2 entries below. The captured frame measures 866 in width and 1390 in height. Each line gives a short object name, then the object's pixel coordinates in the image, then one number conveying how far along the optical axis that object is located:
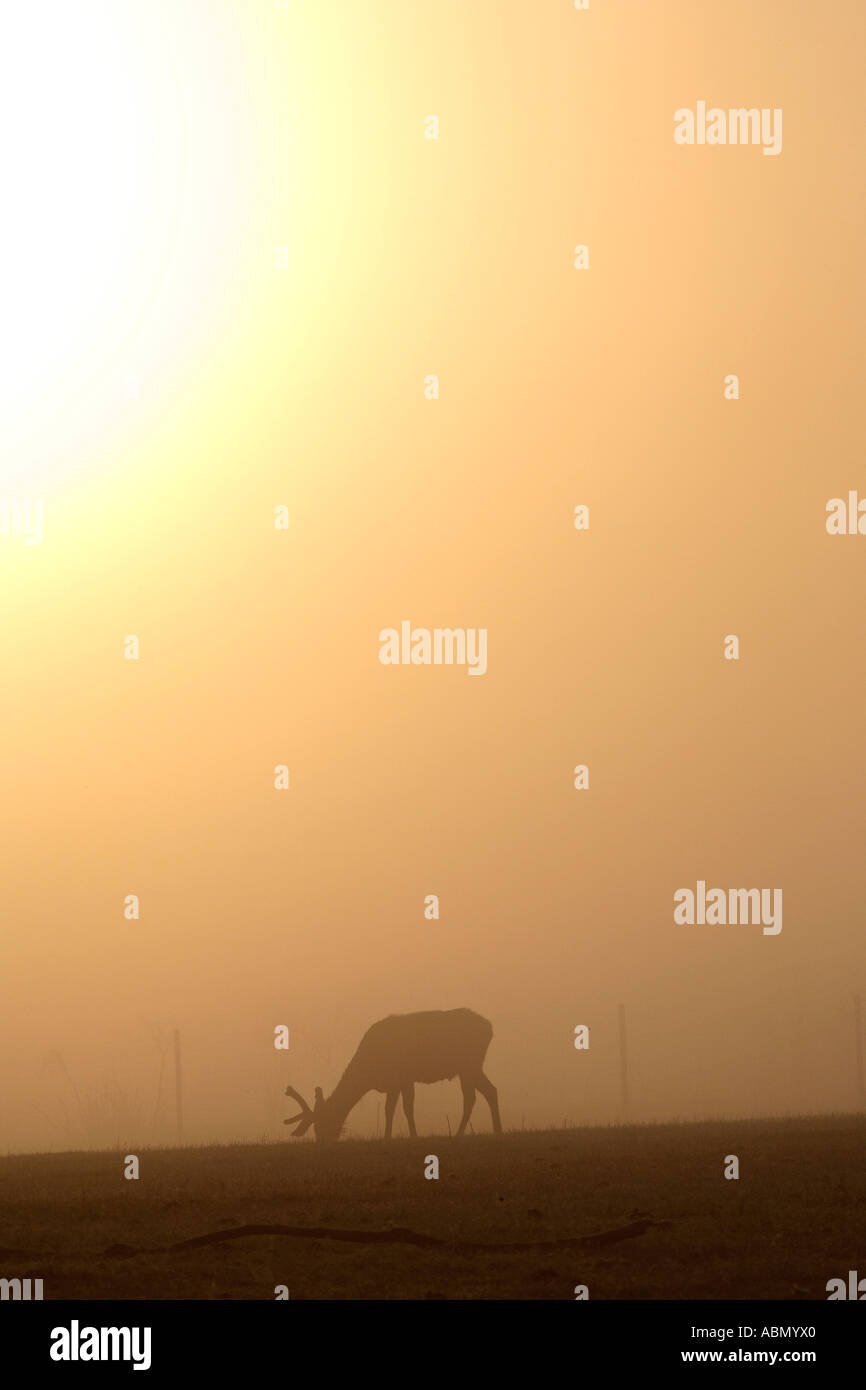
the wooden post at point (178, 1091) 39.78
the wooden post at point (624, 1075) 39.41
